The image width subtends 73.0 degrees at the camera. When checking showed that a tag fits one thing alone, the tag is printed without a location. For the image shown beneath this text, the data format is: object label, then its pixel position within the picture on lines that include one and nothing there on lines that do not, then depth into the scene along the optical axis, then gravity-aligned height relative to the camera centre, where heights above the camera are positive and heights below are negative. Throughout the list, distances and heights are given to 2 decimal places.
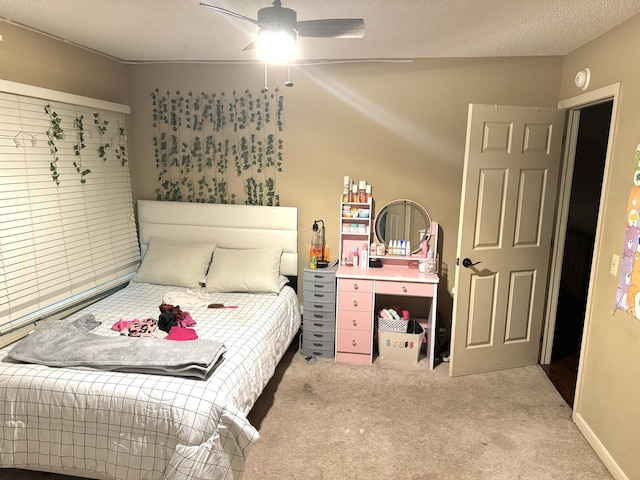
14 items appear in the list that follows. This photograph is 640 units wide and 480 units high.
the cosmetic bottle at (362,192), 3.78 -0.22
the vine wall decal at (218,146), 3.92 +0.17
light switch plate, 2.46 -0.52
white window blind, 2.80 -0.35
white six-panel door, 3.16 -0.47
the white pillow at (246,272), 3.62 -0.90
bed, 2.02 -1.21
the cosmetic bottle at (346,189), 3.78 -0.20
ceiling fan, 1.93 +0.65
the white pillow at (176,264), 3.75 -0.87
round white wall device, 2.98 +0.64
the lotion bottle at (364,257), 3.77 -0.78
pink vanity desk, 3.49 -1.08
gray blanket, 2.22 -1.01
